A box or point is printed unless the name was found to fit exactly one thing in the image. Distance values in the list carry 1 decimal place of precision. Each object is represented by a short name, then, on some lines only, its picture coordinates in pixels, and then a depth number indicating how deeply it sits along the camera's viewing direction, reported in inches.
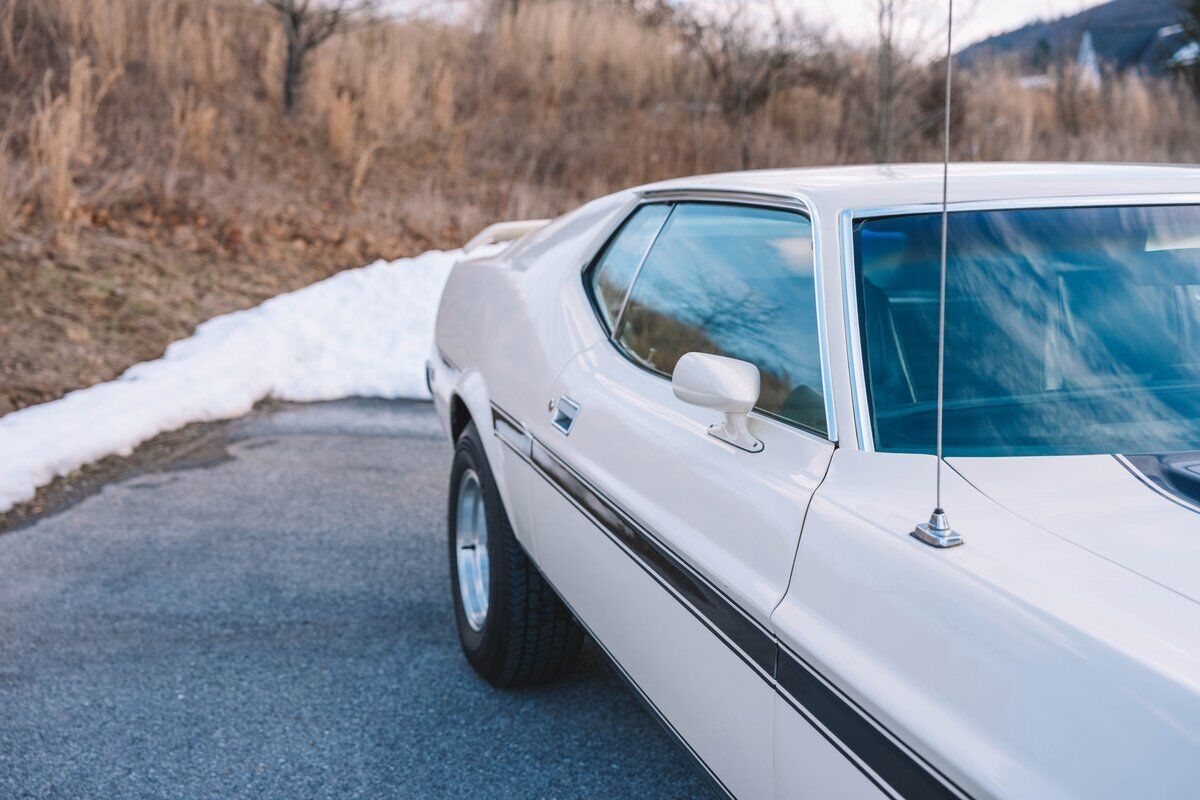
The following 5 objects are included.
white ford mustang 51.2
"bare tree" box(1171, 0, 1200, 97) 831.0
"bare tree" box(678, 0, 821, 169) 611.2
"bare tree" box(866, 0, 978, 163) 415.8
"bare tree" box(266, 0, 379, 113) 526.6
